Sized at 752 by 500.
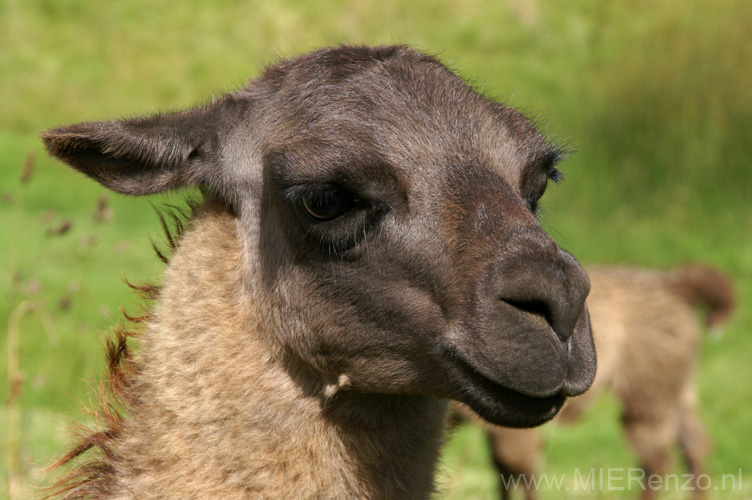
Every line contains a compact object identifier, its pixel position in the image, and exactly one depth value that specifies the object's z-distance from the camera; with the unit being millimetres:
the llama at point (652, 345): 19594
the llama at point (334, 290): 5652
